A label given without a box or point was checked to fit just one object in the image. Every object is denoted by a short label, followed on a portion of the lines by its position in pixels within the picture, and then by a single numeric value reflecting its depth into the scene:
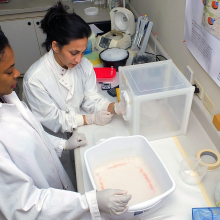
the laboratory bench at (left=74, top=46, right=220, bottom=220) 0.89
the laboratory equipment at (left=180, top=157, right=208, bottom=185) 0.95
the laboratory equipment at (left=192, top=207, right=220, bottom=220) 0.81
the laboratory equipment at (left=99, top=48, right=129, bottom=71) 1.66
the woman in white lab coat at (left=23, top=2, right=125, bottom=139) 1.21
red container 1.61
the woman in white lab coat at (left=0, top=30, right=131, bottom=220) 0.77
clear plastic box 1.06
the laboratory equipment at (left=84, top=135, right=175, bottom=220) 0.93
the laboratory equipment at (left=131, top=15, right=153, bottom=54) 1.73
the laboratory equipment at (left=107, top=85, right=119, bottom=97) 1.49
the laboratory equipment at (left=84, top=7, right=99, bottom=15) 2.39
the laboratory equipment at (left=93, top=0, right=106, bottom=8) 2.62
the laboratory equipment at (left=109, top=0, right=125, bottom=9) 2.27
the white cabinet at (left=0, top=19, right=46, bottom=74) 2.64
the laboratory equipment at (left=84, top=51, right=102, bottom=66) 1.80
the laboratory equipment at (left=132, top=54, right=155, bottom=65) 1.61
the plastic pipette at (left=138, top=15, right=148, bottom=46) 1.73
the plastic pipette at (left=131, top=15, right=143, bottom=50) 1.79
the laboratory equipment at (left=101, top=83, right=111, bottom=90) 1.55
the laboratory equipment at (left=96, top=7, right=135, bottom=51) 1.86
